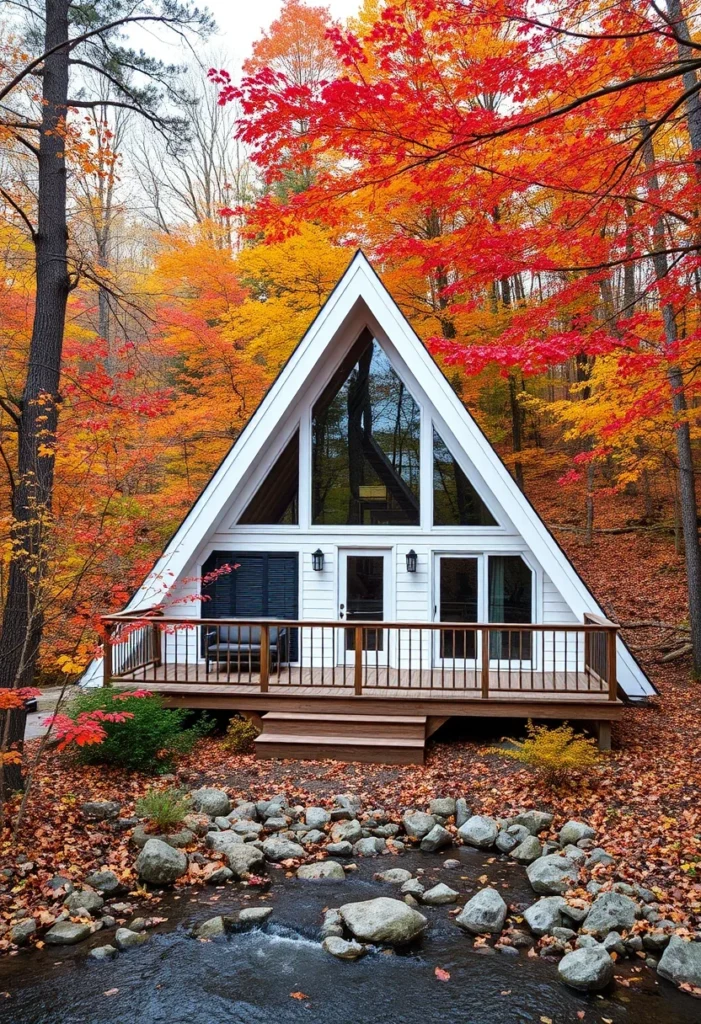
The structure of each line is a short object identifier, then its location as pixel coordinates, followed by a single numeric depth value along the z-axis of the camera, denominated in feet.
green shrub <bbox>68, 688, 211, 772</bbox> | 25.95
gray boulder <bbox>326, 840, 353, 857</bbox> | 21.45
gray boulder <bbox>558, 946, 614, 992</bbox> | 14.99
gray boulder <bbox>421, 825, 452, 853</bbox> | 21.63
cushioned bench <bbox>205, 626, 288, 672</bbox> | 33.63
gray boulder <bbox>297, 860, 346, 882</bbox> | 20.20
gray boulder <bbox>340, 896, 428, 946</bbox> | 17.08
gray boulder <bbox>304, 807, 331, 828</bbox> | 22.93
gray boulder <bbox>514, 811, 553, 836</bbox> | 22.18
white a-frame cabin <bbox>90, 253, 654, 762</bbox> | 31.53
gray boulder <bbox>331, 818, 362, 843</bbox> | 22.08
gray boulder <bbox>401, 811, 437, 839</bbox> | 22.31
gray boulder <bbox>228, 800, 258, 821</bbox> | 23.31
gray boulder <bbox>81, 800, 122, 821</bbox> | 22.68
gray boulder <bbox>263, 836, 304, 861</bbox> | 21.25
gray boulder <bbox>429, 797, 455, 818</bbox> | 23.52
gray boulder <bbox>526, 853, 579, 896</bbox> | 18.72
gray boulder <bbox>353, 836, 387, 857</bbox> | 21.57
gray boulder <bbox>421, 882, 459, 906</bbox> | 18.69
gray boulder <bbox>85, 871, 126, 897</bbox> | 18.97
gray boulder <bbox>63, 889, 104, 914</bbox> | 18.03
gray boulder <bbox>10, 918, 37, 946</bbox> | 16.83
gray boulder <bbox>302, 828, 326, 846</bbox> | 22.02
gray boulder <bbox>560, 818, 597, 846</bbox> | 21.09
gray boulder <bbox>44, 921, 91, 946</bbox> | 16.92
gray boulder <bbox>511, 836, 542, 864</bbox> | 20.72
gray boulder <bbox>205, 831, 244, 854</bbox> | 21.25
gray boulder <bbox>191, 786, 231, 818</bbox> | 23.53
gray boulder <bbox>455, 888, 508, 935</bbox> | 17.31
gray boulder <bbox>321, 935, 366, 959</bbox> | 16.65
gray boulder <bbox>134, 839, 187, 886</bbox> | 19.61
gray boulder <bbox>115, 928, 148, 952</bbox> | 16.88
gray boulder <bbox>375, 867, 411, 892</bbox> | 19.80
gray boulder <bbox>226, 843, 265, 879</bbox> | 20.29
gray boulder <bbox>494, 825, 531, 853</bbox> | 21.44
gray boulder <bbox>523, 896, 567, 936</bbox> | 17.02
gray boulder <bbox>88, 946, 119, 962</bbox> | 16.42
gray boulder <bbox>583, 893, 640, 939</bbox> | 16.74
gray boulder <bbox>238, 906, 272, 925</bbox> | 17.90
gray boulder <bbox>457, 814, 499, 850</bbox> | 21.84
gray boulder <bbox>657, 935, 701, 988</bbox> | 15.12
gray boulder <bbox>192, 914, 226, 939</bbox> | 17.34
